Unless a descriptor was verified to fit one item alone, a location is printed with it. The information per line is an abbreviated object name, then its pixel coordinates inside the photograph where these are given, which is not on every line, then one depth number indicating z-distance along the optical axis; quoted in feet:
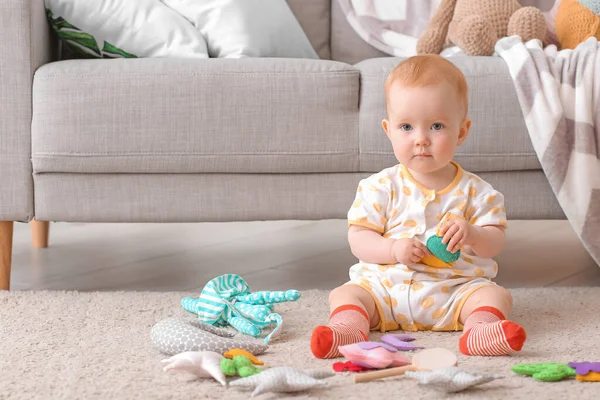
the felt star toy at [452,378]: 7.02
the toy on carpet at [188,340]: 7.56
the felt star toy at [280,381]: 7.00
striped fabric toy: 8.12
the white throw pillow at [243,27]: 10.04
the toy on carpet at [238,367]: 7.23
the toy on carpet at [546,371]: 7.20
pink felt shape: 7.34
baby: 7.99
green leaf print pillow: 9.66
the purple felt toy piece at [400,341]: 7.74
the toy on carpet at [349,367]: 7.35
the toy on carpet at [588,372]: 7.22
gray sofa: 9.00
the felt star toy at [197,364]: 7.21
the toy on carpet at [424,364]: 7.18
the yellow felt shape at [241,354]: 7.44
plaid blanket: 8.96
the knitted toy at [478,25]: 9.93
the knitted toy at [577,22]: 10.11
